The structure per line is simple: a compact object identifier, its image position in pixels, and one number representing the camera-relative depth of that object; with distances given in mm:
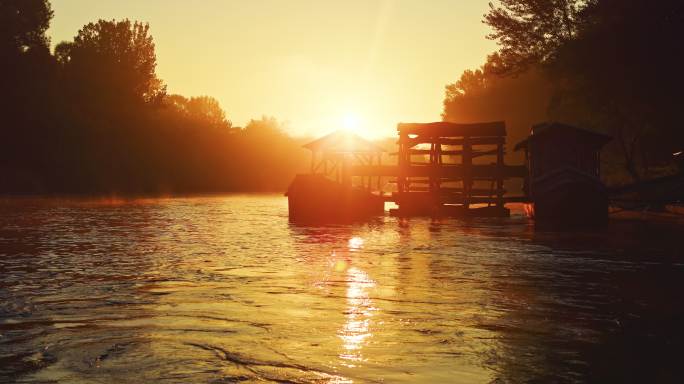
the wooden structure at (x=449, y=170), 37906
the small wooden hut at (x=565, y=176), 30766
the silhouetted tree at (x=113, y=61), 75812
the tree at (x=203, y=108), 103625
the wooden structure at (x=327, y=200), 37844
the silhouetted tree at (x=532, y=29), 41562
